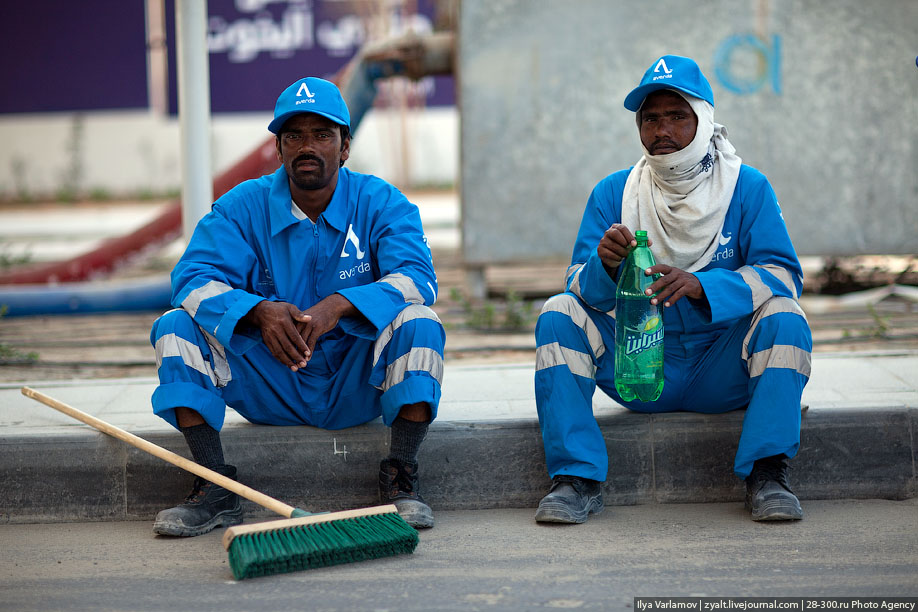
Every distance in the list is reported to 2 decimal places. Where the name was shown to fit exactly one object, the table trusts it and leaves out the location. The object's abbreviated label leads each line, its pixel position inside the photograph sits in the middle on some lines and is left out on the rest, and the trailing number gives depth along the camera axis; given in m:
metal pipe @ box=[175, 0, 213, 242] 10.76
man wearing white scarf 7.16
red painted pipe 16.44
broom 6.28
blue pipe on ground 14.86
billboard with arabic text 41.84
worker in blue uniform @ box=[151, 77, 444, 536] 7.16
